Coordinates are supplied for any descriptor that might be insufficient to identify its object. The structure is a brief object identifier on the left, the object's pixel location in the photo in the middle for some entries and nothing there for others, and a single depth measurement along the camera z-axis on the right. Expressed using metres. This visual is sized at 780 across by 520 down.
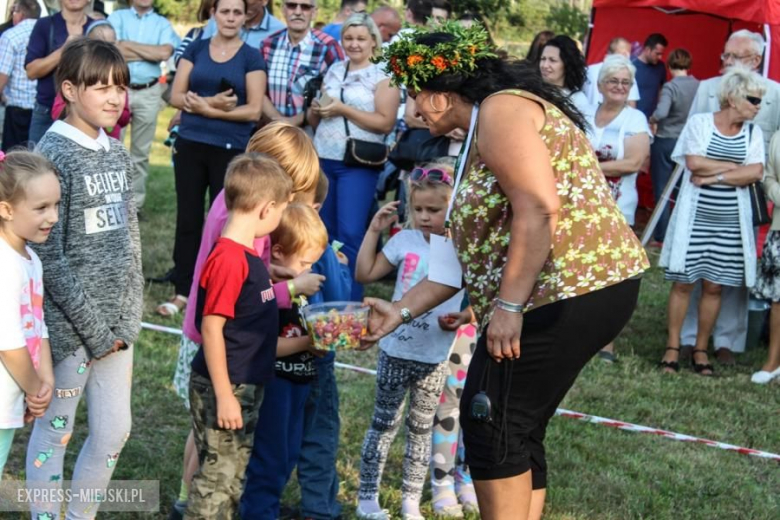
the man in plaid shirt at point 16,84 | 8.95
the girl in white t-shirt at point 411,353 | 4.17
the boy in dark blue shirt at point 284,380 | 3.75
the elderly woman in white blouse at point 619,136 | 7.11
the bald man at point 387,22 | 9.07
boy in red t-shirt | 3.25
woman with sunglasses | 6.94
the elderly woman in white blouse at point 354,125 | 6.79
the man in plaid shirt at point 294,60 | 7.18
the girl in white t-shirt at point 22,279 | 3.13
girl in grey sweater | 3.44
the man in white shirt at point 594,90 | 8.23
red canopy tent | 12.27
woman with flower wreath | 3.08
